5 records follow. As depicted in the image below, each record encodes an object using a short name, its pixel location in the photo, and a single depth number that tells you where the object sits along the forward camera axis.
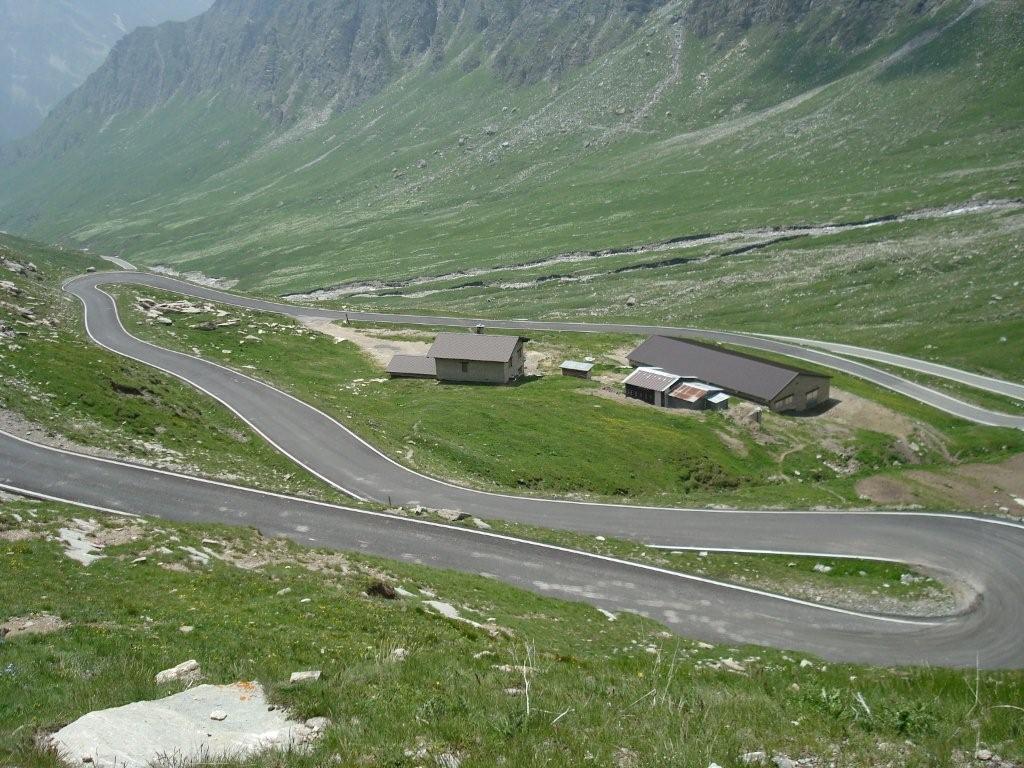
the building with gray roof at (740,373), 76.00
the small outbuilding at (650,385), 75.62
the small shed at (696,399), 74.69
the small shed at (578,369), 83.06
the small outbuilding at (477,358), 79.00
